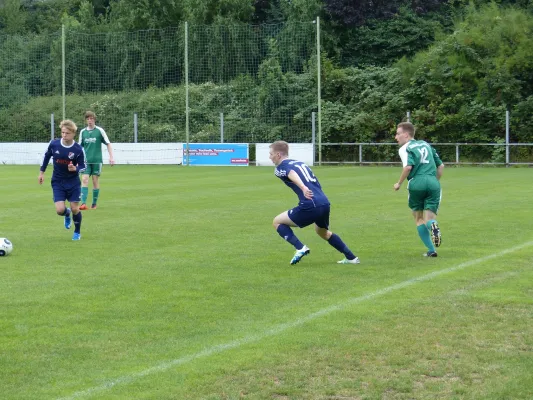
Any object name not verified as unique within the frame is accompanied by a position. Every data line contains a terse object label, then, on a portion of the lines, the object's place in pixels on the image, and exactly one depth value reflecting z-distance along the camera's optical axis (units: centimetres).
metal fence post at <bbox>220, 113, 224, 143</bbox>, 4284
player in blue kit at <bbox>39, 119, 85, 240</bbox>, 1411
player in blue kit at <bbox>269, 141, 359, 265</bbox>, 1101
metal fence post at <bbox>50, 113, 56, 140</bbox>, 4475
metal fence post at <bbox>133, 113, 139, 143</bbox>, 4375
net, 4350
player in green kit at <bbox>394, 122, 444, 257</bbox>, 1193
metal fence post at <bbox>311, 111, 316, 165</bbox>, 4131
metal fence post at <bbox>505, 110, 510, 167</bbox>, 4016
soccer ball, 1206
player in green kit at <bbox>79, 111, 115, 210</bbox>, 2036
